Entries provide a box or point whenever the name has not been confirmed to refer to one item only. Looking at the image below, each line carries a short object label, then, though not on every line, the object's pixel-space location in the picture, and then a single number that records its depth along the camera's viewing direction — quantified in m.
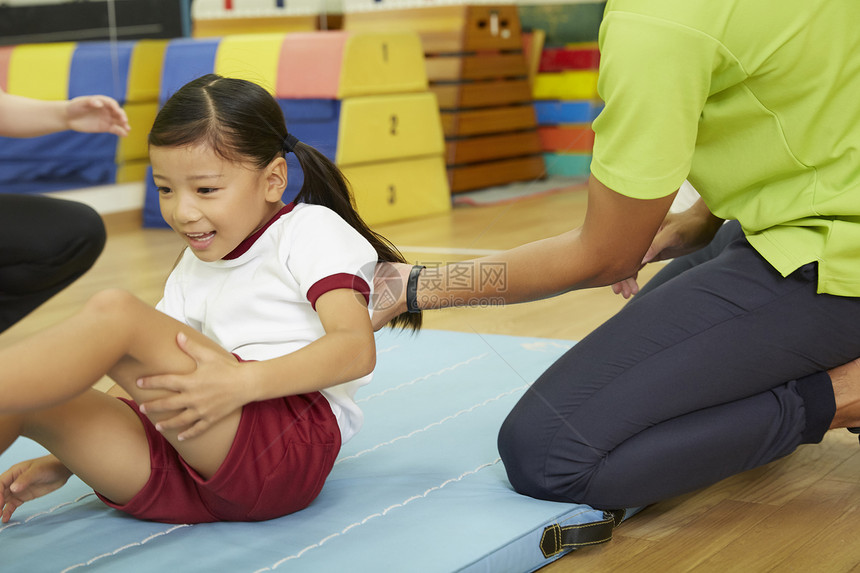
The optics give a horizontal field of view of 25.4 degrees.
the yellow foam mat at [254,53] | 5.02
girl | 2.14
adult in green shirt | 2.19
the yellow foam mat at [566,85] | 6.80
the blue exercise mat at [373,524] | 2.17
